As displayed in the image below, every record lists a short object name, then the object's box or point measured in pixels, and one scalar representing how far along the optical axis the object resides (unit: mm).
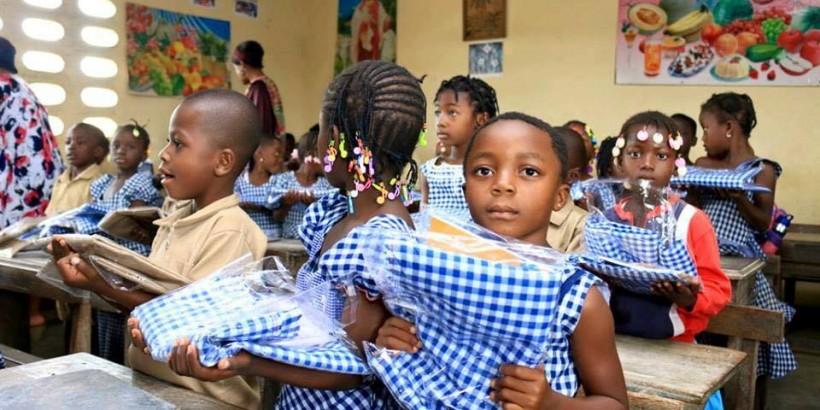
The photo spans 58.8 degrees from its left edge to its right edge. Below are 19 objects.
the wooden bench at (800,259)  4543
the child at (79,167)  5039
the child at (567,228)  2915
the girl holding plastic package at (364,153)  1564
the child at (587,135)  4844
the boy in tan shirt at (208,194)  1924
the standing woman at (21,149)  4500
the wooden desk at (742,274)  3066
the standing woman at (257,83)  6332
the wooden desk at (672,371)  1689
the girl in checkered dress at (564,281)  1199
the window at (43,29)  6004
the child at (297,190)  4789
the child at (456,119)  3803
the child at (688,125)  4711
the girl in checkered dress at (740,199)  3498
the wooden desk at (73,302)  2678
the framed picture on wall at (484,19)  7117
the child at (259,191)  5074
